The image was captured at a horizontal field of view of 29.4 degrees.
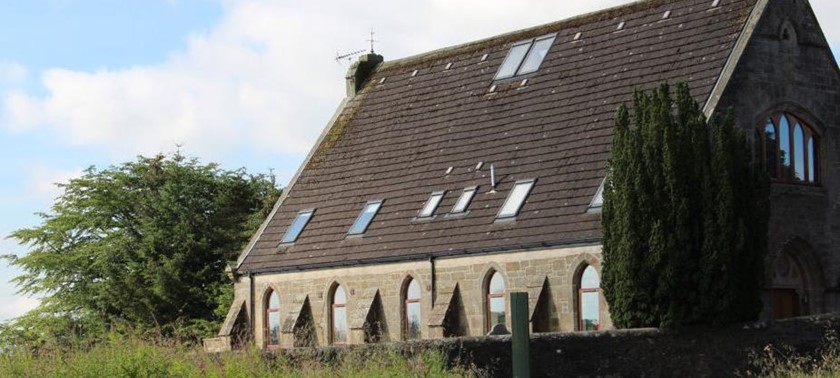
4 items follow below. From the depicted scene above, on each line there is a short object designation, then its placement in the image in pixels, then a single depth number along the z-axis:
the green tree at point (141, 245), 51.31
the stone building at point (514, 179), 34.06
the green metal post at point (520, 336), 18.53
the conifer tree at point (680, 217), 29.30
